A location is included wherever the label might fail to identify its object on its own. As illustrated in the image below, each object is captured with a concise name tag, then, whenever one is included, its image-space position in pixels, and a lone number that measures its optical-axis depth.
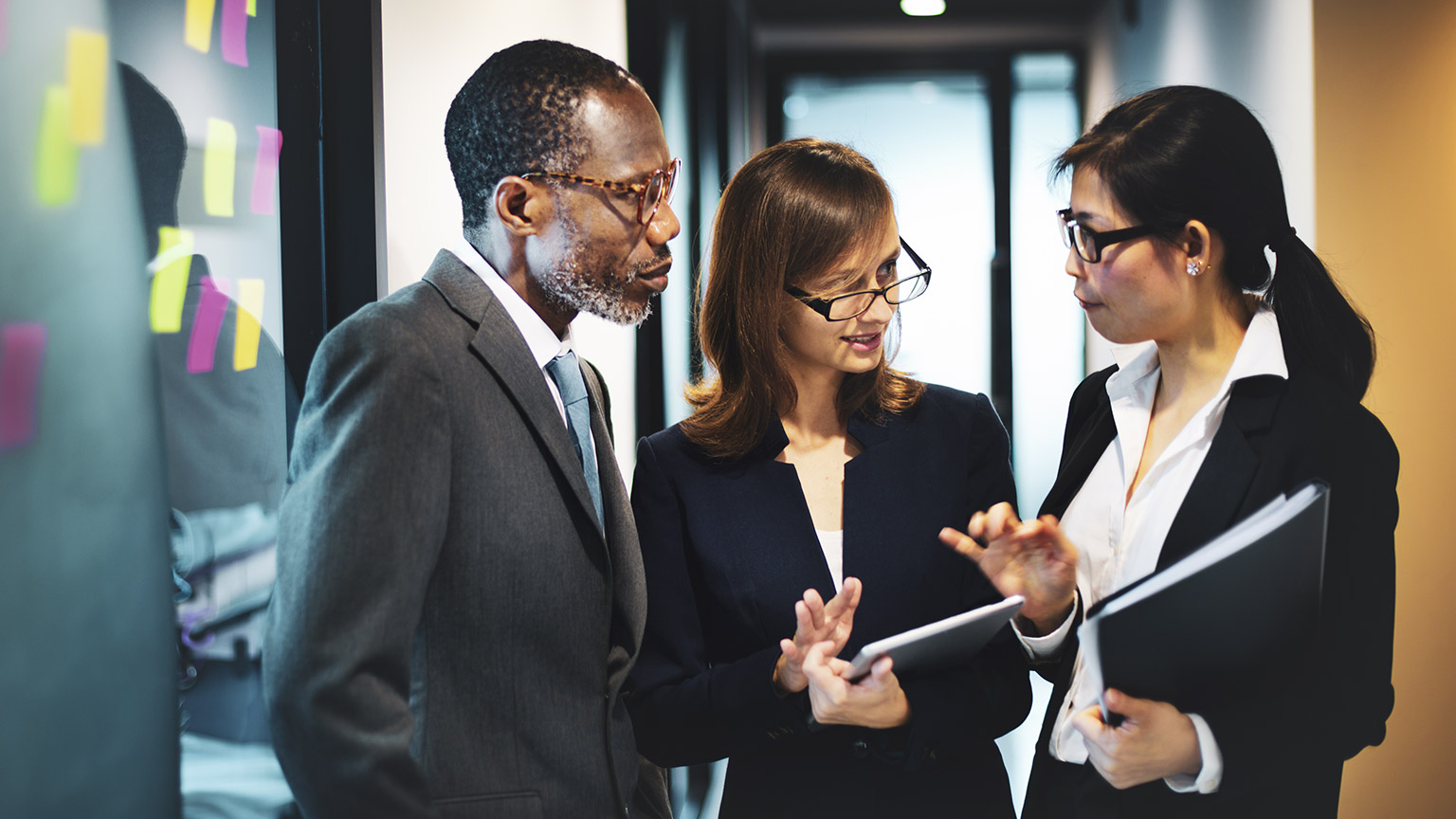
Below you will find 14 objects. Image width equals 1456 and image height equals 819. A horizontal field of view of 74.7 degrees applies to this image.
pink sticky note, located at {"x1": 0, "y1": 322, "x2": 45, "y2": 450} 0.77
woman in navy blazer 1.45
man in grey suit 0.94
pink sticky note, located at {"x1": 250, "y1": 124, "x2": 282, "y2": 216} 1.22
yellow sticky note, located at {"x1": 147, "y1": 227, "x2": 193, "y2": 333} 0.99
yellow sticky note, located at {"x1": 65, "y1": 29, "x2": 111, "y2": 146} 0.85
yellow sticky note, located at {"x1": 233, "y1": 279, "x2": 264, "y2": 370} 1.17
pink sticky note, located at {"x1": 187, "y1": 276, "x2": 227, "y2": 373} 1.06
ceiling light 5.70
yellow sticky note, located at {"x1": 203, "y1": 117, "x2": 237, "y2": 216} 1.10
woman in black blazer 1.25
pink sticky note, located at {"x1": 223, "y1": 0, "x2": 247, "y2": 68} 1.14
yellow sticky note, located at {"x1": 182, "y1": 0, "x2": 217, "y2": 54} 1.06
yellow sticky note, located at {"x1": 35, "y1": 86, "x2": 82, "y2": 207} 0.81
